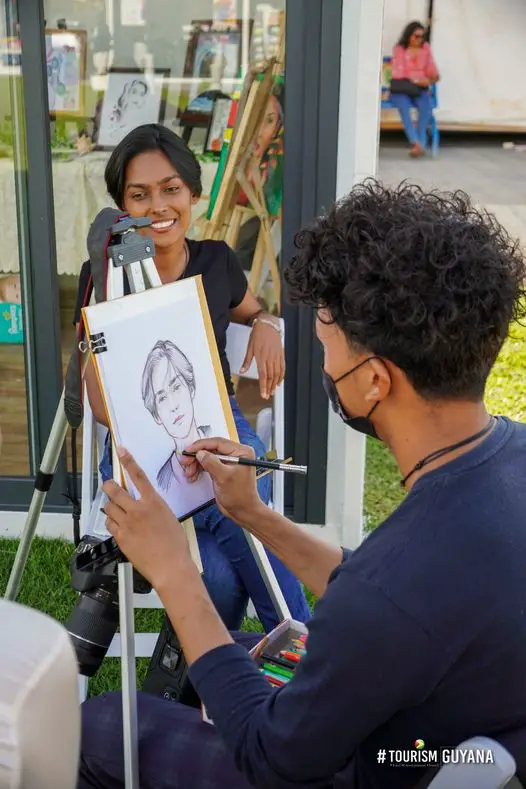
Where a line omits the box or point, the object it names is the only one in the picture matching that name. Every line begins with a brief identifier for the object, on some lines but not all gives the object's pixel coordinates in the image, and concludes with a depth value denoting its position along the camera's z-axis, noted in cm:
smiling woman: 226
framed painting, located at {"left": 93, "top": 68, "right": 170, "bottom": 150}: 329
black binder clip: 168
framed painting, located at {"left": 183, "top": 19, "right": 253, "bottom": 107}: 322
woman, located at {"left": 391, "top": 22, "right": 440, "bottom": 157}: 1229
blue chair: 1258
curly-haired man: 108
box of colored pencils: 150
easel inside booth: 312
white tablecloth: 315
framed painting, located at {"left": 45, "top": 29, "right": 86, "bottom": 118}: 311
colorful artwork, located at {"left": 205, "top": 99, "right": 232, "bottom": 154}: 327
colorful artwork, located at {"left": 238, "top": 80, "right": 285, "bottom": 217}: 305
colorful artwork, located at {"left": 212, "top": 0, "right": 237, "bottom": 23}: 318
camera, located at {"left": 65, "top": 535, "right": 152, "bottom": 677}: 195
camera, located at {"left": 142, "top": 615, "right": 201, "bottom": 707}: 182
